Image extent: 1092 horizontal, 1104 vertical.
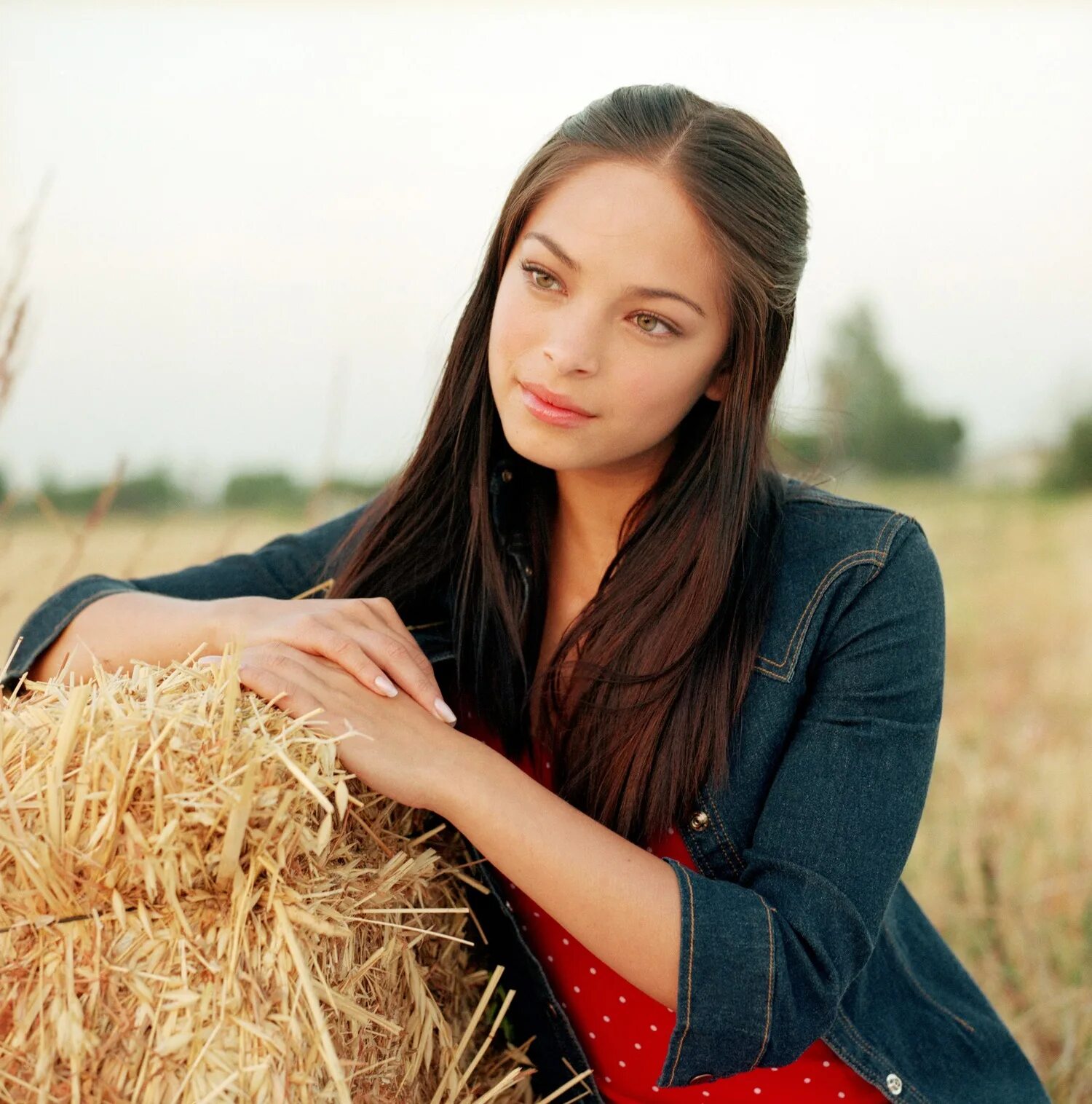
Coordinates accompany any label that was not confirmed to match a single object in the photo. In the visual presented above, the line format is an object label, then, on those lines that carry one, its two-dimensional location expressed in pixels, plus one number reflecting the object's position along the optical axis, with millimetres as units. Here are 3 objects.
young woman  1195
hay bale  1082
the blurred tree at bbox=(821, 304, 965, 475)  10210
